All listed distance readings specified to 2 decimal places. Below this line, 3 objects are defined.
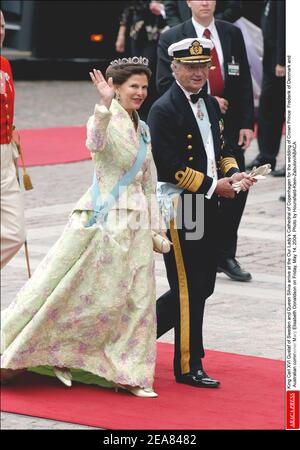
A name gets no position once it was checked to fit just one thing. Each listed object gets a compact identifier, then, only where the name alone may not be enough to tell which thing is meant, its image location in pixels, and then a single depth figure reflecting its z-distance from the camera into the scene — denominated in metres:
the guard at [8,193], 14.68
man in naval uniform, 14.04
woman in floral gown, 13.72
